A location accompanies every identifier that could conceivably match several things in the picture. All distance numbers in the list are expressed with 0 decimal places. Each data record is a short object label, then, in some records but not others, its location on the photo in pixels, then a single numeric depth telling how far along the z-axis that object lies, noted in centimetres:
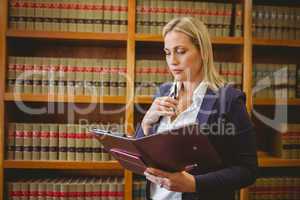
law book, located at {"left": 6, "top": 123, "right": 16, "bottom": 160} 189
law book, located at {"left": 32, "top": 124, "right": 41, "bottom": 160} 190
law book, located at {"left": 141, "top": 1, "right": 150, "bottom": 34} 195
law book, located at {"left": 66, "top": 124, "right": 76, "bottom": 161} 191
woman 99
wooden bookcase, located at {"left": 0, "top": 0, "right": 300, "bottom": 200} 186
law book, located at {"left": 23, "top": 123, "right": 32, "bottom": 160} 189
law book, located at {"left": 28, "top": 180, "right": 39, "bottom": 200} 187
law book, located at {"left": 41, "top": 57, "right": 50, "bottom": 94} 190
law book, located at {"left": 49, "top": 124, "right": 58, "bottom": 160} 190
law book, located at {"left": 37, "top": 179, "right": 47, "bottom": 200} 187
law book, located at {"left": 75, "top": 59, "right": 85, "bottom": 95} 192
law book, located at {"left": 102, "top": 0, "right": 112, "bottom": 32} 194
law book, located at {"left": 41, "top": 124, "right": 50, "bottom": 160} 190
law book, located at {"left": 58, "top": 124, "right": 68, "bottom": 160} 191
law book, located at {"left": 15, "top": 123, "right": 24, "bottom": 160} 189
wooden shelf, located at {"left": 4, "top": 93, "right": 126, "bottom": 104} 187
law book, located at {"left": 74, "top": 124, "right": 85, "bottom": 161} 191
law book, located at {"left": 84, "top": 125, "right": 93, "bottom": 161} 192
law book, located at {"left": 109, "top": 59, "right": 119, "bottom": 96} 194
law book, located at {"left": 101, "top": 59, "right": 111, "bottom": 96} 193
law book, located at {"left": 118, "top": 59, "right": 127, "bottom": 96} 194
